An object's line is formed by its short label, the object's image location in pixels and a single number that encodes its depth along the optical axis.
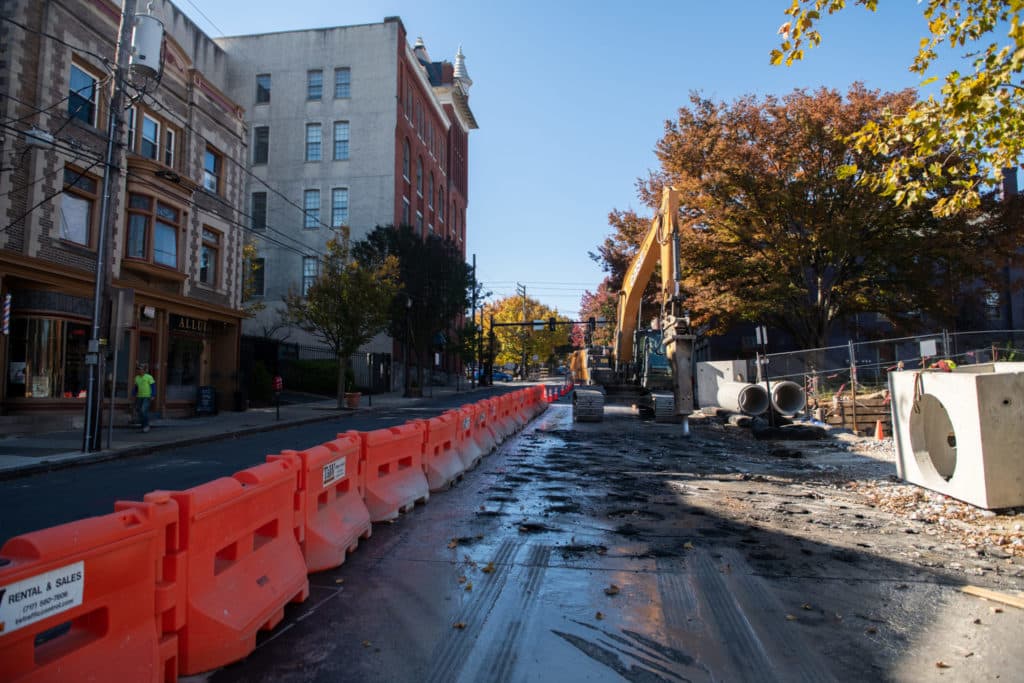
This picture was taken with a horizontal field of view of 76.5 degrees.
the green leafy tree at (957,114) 6.40
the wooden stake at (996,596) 4.50
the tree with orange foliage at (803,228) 22.11
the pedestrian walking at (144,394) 16.66
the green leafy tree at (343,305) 25.52
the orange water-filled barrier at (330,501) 4.87
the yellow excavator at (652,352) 15.52
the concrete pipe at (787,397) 16.67
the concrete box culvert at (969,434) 6.84
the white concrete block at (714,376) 21.50
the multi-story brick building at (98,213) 15.62
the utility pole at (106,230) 12.95
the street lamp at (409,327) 37.02
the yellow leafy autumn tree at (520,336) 86.19
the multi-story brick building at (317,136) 41.72
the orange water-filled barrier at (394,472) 6.53
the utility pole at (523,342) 84.75
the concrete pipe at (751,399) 17.25
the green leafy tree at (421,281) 36.72
